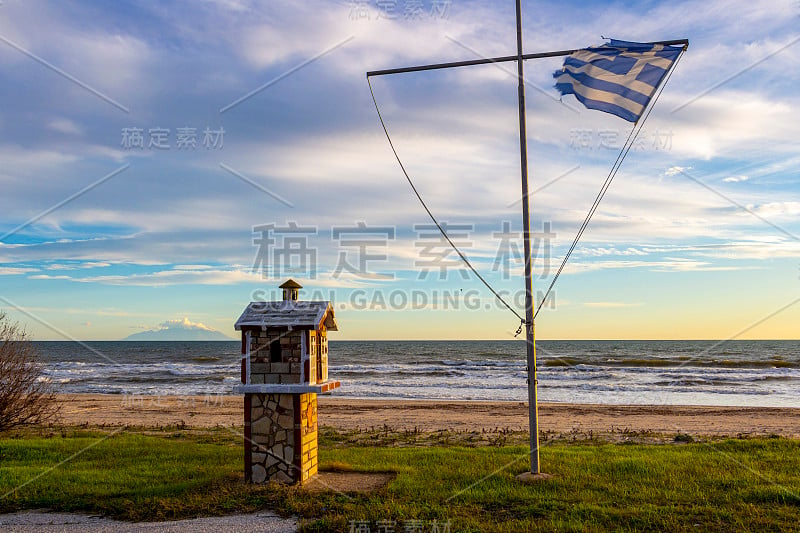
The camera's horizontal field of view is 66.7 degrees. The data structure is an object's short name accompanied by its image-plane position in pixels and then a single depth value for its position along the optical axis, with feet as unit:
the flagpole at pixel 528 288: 34.55
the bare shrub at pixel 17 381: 46.34
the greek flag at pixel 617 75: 31.99
